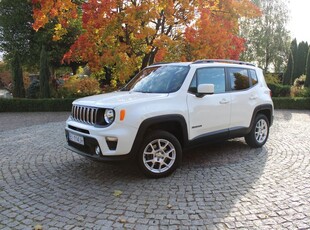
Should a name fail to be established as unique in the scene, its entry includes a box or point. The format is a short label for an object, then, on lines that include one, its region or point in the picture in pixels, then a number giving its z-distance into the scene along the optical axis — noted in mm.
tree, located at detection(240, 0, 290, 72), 26344
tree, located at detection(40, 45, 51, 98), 15812
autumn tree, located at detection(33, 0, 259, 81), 9820
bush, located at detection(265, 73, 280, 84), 20125
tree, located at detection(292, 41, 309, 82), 24016
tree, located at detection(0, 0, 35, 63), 21422
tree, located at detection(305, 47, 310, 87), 18234
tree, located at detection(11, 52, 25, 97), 16250
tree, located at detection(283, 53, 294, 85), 21553
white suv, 3936
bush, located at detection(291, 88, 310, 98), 15680
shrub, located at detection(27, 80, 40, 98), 17814
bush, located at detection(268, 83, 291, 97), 17000
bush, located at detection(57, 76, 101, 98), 15934
